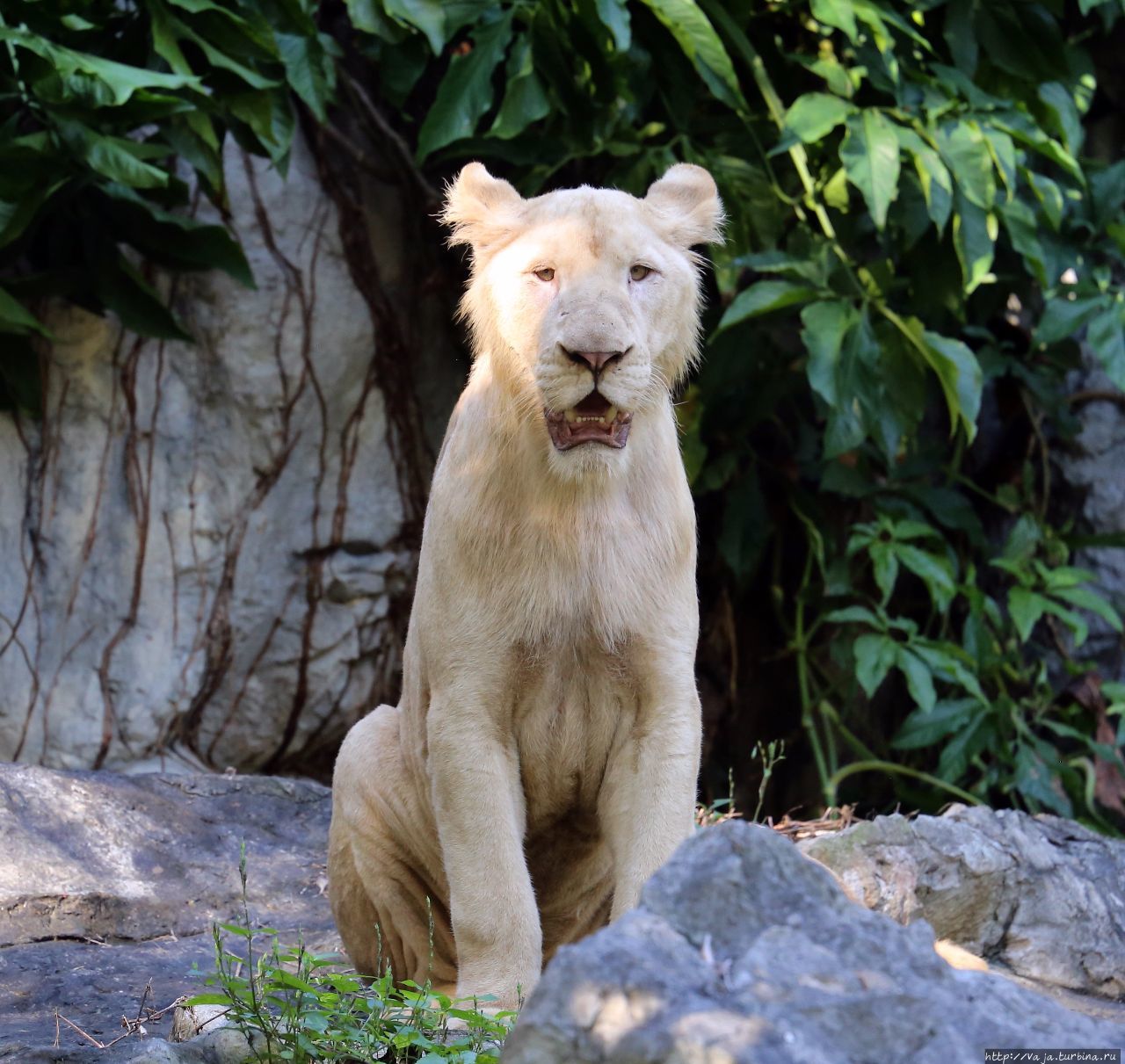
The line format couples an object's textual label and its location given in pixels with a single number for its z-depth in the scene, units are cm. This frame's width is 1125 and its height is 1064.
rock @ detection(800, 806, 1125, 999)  824
